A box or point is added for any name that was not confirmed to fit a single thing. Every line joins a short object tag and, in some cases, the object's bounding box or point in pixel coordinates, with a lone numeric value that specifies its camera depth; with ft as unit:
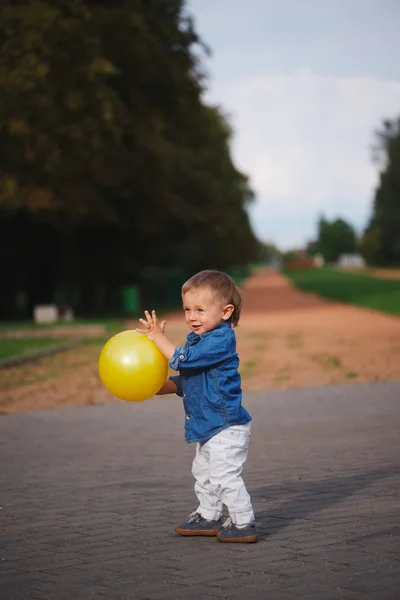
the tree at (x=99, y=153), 69.82
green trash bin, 129.71
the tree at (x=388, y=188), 333.42
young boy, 17.48
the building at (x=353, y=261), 608.60
